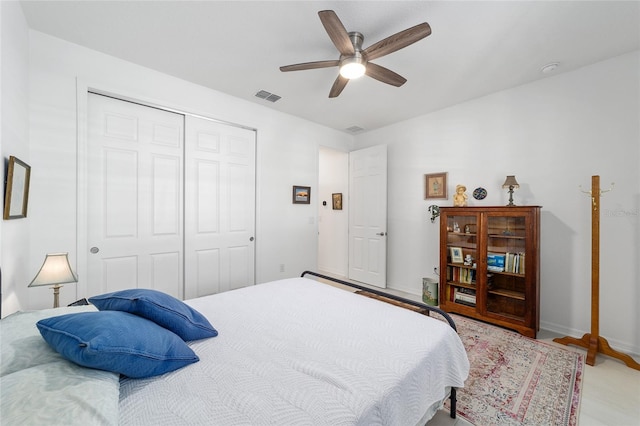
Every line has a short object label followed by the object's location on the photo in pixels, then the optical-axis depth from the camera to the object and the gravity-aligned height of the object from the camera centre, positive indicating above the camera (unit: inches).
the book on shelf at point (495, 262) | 113.5 -20.9
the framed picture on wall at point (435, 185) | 143.8 +15.7
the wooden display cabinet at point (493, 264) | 104.4 -22.5
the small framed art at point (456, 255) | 127.4 -20.2
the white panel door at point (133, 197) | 97.5 +5.9
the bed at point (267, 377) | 29.7 -25.6
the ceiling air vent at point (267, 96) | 127.2 +57.8
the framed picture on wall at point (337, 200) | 200.1 +9.9
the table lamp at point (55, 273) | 68.4 -16.4
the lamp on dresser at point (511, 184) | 111.6 +12.7
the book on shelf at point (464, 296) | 121.6 -38.7
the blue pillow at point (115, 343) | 34.0 -18.1
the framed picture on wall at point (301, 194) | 157.8 +11.2
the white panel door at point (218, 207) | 120.4 +2.6
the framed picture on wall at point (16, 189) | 63.2 +5.7
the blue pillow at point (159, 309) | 47.3 -18.0
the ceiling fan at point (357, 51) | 66.8 +47.2
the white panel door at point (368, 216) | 165.9 -1.8
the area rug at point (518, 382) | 64.0 -48.4
